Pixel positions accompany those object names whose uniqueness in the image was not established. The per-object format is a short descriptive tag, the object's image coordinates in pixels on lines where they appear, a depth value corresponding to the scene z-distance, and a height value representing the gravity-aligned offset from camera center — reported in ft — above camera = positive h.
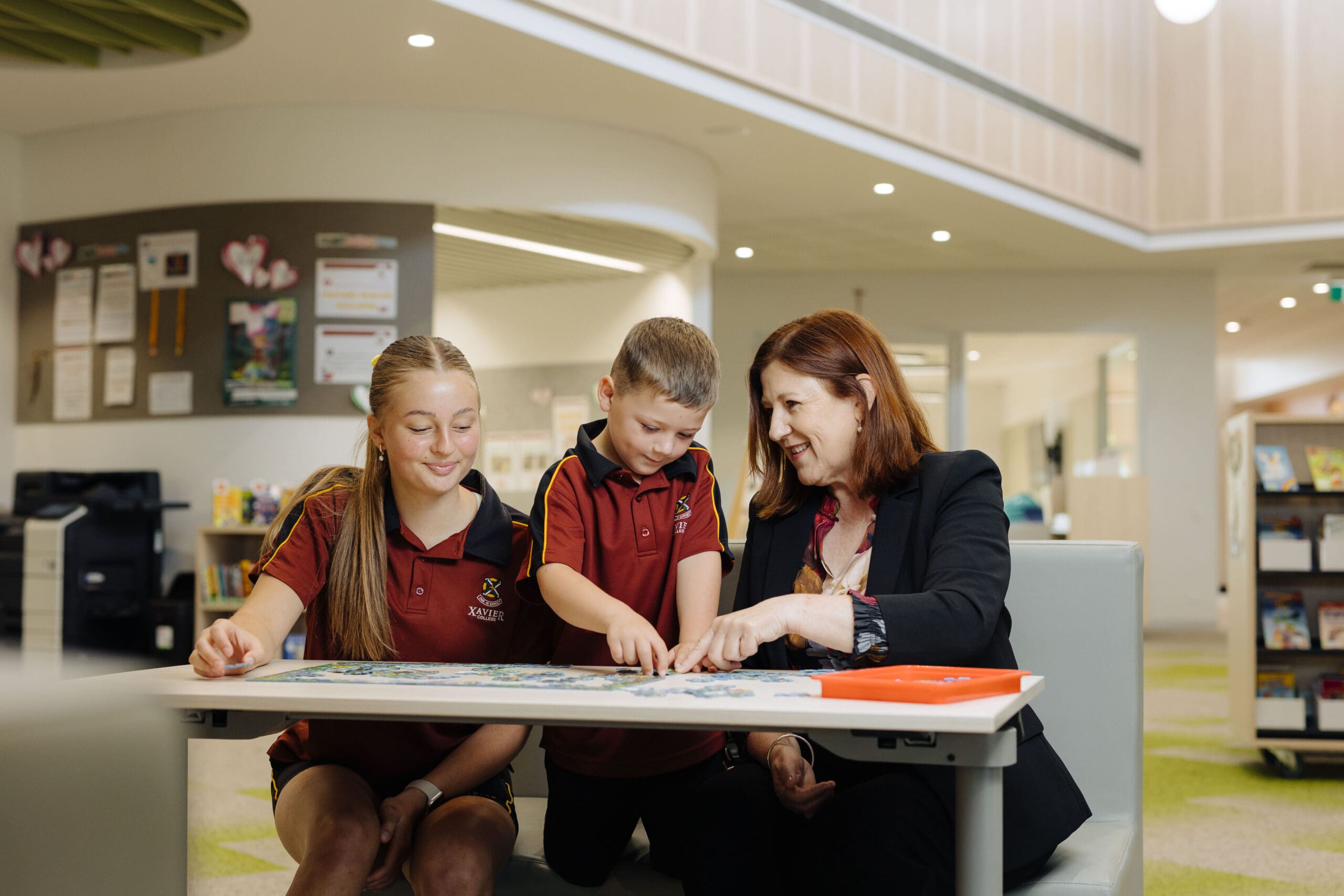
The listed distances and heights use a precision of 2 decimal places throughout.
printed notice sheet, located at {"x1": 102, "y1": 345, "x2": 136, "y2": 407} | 20.95 +1.73
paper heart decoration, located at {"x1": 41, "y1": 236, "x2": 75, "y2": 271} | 21.59 +4.02
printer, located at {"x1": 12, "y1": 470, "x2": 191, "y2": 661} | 18.83 -1.37
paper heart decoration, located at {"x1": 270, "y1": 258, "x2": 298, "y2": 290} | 19.83 +3.40
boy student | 5.84 -0.37
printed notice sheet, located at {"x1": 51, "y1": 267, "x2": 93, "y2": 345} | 21.42 +3.03
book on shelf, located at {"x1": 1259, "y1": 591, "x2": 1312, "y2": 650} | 14.28 -1.50
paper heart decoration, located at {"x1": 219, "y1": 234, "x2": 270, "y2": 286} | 19.89 +3.69
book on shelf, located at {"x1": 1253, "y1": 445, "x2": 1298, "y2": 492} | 14.46 +0.33
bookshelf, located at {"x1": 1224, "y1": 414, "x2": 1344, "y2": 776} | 14.11 -1.09
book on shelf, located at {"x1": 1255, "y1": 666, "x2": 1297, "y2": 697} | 14.21 -2.22
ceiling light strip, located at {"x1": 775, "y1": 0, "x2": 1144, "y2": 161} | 21.67 +8.57
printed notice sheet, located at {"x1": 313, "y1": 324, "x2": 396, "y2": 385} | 19.89 +2.13
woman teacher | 5.14 -0.52
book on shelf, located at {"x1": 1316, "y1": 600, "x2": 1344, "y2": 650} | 14.16 -1.50
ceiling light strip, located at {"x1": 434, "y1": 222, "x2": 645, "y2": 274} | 22.06 +4.60
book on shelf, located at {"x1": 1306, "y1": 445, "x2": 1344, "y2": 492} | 14.37 +0.37
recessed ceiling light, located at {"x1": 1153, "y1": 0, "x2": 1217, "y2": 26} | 21.13 +8.61
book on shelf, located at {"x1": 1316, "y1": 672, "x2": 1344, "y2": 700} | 14.06 -2.24
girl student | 5.40 -0.63
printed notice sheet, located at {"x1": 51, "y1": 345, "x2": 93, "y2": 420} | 21.47 +1.64
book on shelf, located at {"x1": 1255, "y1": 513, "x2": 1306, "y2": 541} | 14.51 -0.38
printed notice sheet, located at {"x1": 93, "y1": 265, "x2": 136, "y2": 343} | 20.98 +3.02
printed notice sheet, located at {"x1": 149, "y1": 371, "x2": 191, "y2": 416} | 20.45 +1.45
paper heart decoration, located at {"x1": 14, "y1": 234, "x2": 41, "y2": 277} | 21.99 +4.03
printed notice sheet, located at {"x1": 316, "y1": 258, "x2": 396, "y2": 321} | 19.88 +3.21
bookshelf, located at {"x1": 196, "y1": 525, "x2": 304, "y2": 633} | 19.27 -1.20
